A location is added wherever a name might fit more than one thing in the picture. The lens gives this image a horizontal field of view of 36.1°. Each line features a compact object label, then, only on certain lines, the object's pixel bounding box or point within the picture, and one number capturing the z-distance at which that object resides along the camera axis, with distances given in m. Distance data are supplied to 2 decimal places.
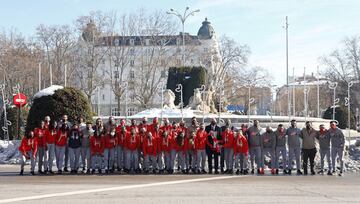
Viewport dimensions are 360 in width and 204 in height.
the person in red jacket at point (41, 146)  18.02
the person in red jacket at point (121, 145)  18.22
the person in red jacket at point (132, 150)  18.11
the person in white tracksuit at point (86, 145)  18.23
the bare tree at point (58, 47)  67.81
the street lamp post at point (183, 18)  44.14
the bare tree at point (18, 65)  63.48
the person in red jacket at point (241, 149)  17.94
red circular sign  29.34
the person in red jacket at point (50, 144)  18.00
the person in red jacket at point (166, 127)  18.30
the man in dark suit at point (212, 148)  18.11
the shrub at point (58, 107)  21.17
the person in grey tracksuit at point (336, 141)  17.89
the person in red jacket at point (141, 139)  18.14
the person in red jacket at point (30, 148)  17.83
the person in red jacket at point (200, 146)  18.05
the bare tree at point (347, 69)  73.19
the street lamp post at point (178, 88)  39.57
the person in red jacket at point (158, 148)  18.11
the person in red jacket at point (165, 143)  18.11
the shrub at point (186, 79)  42.97
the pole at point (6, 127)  31.96
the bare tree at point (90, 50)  65.50
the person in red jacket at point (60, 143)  18.06
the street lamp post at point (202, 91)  39.11
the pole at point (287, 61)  39.67
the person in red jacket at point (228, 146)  18.03
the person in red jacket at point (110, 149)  18.17
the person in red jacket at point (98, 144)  18.12
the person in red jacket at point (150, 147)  18.00
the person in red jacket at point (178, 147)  18.08
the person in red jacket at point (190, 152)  18.08
